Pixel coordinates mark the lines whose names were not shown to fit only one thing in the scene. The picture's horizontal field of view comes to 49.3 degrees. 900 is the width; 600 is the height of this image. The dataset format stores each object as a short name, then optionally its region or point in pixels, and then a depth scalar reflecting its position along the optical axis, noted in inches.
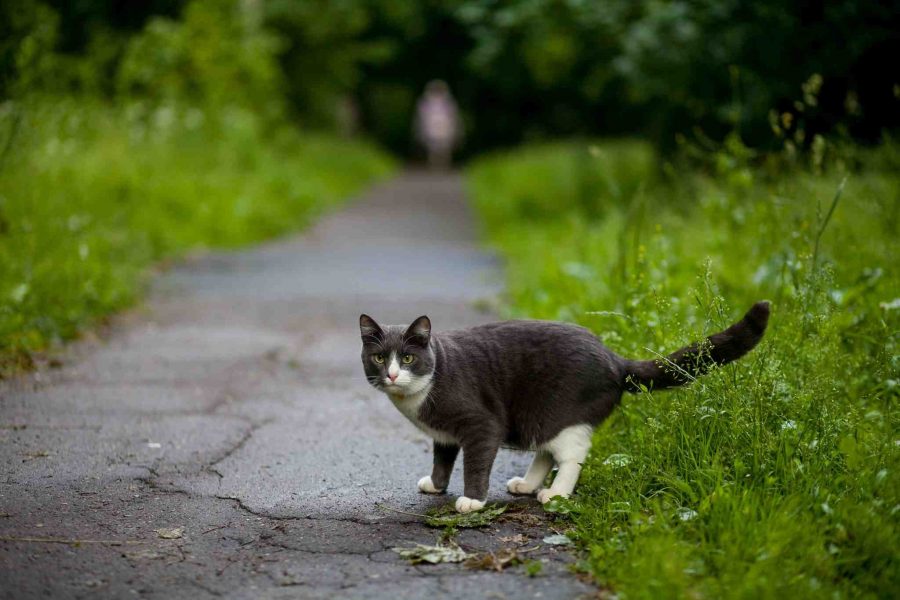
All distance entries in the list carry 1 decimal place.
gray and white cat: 153.6
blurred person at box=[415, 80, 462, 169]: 1224.8
